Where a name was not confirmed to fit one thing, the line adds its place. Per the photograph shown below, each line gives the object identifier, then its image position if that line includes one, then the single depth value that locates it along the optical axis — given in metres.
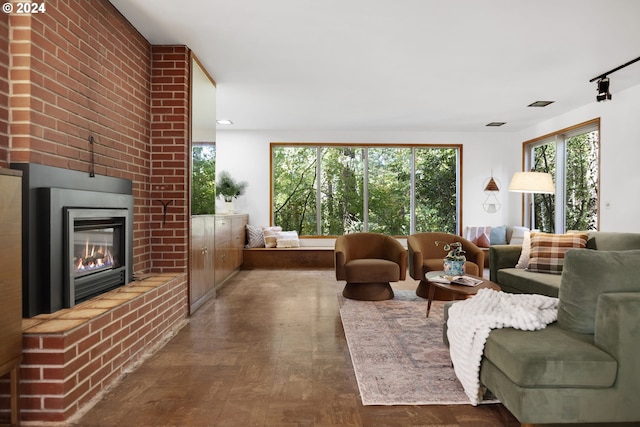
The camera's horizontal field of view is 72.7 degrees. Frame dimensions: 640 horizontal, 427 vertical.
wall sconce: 8.45
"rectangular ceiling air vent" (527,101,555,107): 6.00
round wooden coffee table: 3.60
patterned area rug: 2.46
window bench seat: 7.64
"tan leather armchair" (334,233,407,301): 4.88
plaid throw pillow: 4.28
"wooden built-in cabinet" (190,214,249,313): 4.42
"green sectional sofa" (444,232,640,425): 1.86
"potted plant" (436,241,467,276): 4.04
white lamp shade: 4.86
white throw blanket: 2.25
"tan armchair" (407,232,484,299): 5.01
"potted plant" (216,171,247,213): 7.62
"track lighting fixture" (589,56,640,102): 4.63
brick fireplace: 2.21
